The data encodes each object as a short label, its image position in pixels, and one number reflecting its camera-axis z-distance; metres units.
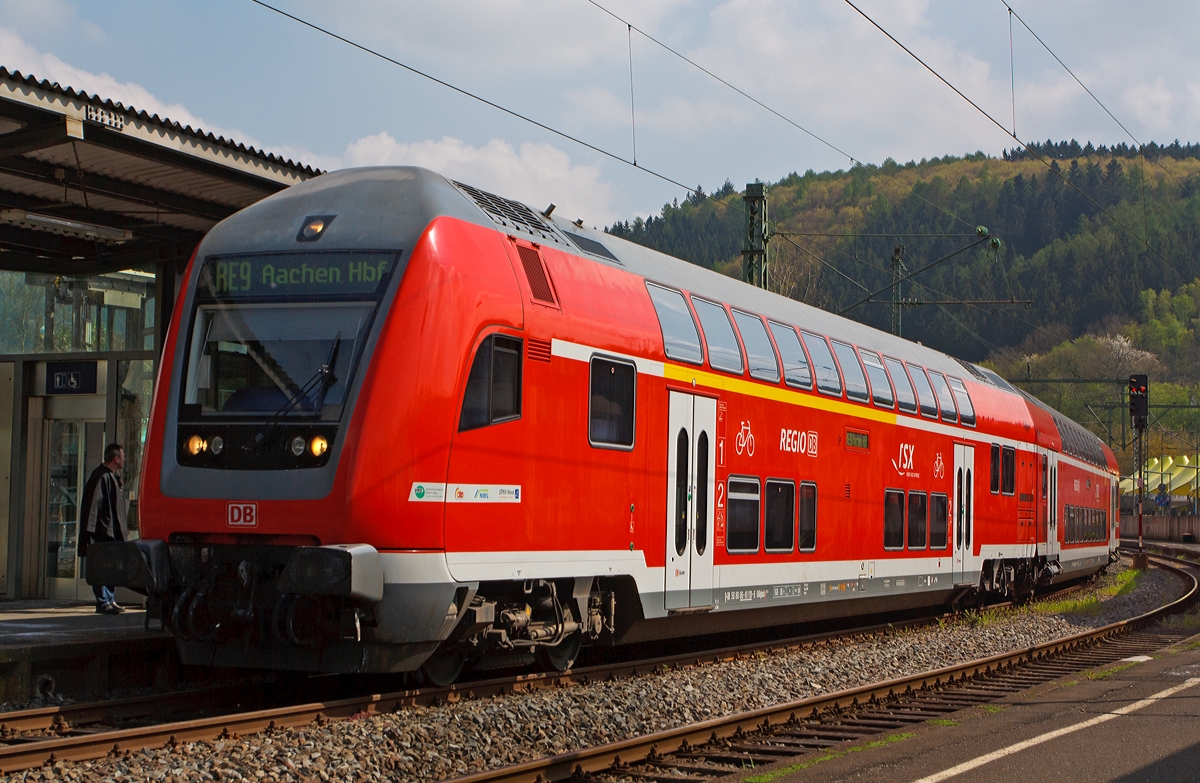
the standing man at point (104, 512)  12.37
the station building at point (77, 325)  12.30
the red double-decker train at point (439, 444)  8.49
